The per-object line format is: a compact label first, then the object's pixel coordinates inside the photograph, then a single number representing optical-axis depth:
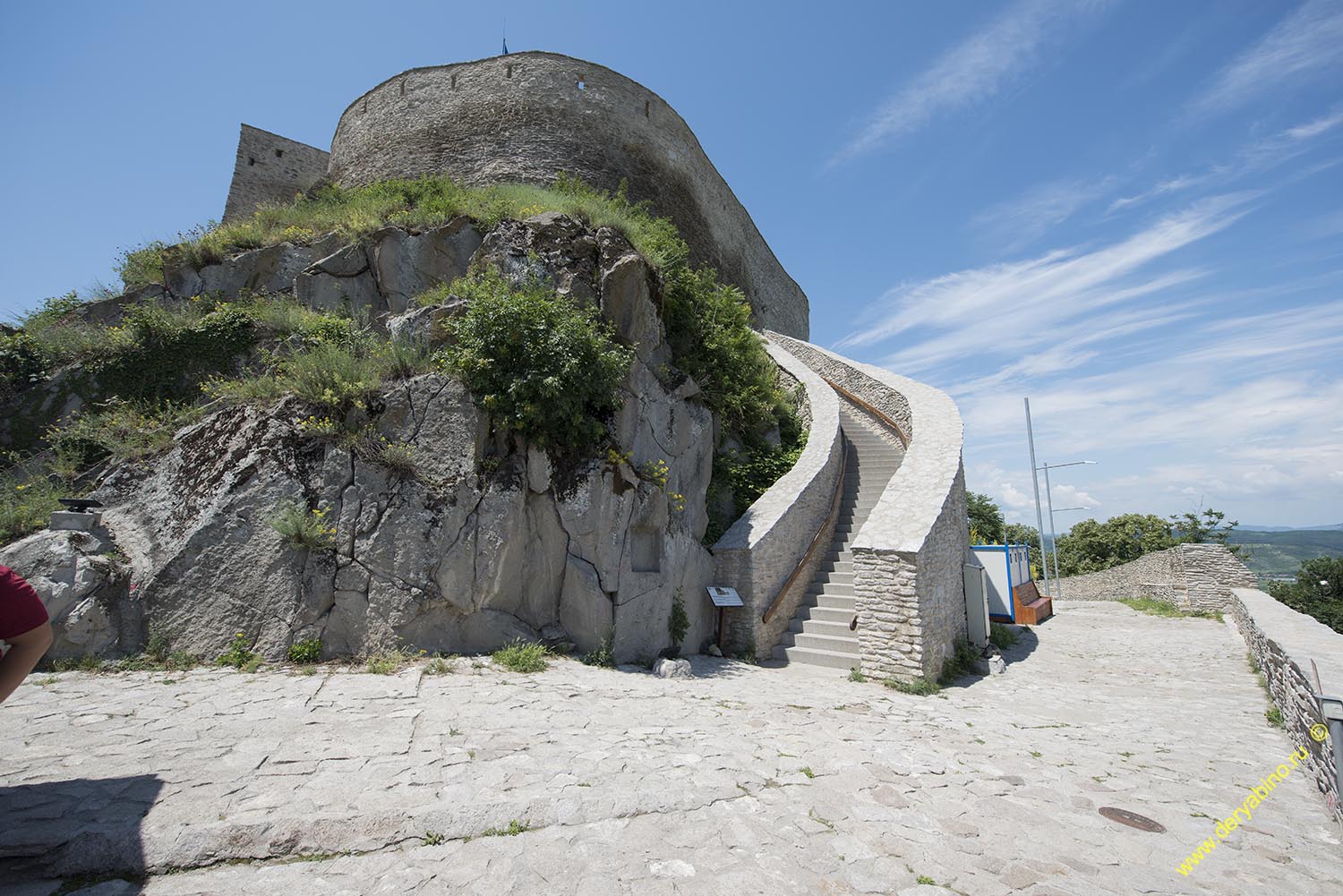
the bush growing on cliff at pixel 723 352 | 10.36
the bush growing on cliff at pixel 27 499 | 6.38
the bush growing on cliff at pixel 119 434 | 7.22
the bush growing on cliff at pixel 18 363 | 8.38
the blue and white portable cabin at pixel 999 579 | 11.92
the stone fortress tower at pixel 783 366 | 7.99
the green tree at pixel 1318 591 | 21.77
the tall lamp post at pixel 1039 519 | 23.00
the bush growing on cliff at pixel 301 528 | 6.33
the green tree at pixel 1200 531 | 30.00
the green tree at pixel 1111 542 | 31.42
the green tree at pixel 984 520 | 26.72
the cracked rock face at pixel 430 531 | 6.22
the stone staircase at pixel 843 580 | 8.30
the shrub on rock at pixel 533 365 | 7.29
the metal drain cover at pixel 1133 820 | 3.86
